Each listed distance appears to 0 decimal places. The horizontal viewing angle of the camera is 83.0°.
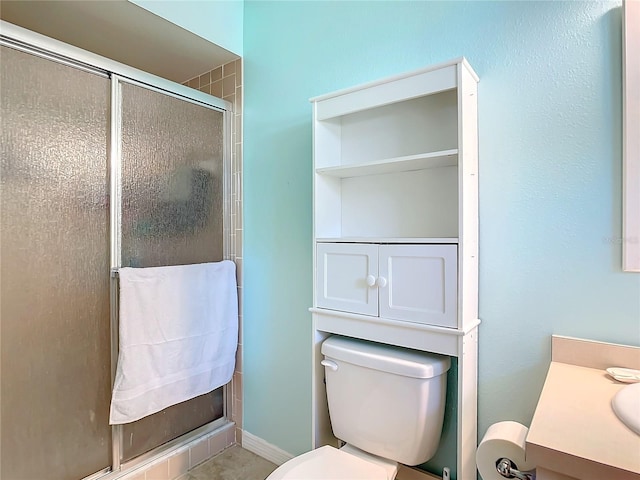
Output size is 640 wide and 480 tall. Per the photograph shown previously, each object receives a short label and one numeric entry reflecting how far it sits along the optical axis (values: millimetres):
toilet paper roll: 915
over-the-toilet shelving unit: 1130
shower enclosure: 1245
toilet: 1168
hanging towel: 1457
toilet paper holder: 885
